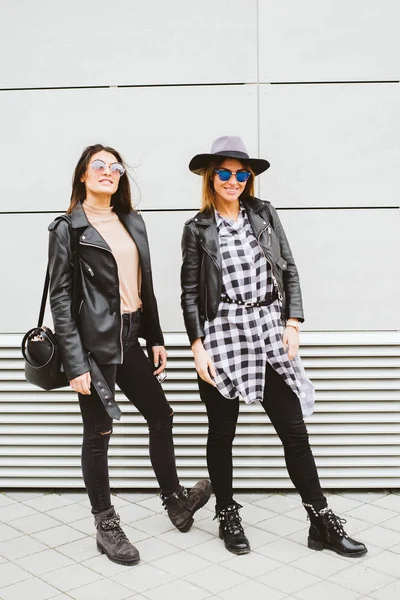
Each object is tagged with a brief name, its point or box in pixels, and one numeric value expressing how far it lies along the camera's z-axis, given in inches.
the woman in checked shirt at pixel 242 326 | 155.6
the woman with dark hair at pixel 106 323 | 150.7
